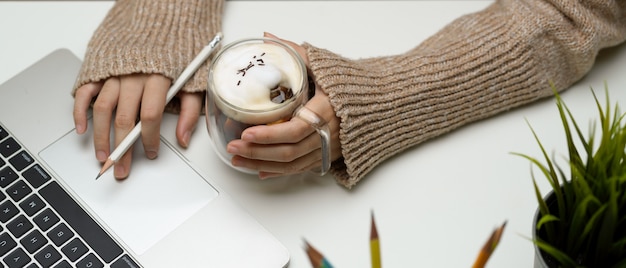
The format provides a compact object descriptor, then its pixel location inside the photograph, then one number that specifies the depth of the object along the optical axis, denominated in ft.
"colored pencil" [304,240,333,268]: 1.33
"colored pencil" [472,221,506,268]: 1.35
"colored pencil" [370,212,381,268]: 1.38
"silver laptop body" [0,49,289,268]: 2.02
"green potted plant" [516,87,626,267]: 1.52
